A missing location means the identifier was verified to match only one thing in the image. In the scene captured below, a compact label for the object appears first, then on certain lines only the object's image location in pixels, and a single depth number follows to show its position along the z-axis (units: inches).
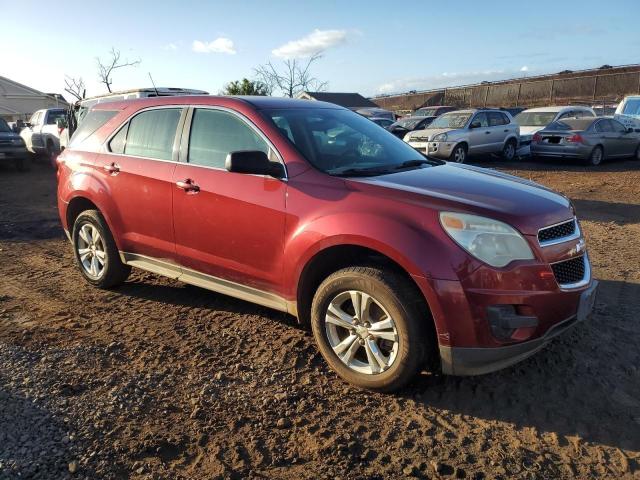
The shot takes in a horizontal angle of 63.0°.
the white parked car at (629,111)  687.8
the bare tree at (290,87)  1649.1
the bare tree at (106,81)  1488.7
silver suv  577.0
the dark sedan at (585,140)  581.9
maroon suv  114.3
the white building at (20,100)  1930.4
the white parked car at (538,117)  685.9
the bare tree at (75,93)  1557.3
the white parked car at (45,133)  719.7
